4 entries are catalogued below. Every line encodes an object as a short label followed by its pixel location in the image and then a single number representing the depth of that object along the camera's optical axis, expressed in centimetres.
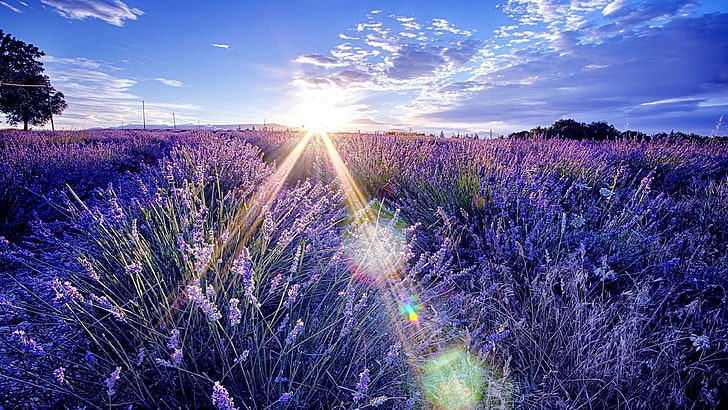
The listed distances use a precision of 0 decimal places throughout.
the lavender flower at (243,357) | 112
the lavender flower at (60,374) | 100
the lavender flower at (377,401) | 107
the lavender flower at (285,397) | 106
